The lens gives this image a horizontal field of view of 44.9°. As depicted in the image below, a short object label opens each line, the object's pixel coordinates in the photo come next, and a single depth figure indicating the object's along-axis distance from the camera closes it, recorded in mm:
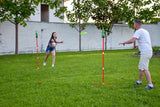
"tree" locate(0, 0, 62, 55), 15594
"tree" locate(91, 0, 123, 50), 24000
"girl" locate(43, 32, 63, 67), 9681
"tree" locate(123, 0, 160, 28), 24203
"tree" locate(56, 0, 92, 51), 22641
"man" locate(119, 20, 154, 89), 5195
